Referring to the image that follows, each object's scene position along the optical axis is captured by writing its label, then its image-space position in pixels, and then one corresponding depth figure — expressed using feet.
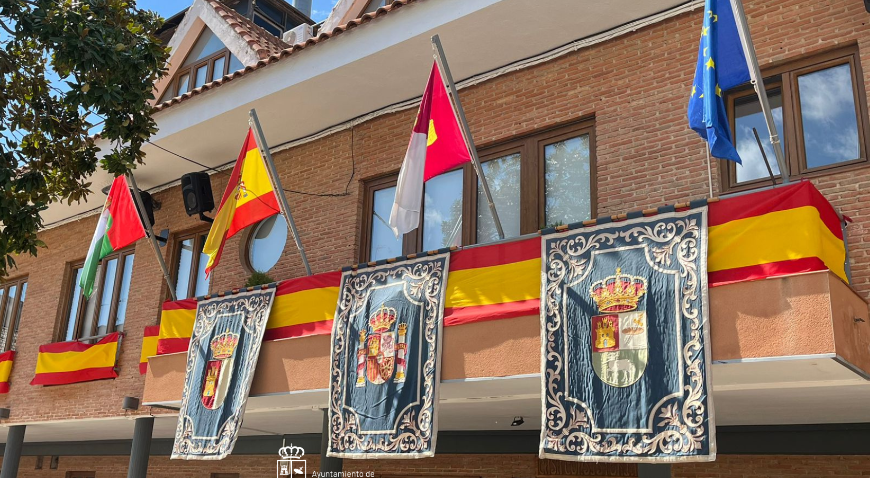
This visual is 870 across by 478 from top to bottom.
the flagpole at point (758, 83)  22.63
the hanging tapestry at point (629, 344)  21.12
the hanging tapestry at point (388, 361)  26.45
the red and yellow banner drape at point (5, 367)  51.19
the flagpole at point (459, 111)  28.50
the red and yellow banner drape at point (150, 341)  40.45
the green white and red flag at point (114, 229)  38.24
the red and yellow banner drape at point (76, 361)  44.98
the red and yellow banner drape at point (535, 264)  20.77
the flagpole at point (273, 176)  33.17
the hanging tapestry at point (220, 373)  31.50
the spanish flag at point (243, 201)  33.78
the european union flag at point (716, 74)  22.53
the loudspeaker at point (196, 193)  43.01
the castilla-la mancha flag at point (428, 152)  29.07
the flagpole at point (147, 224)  38.06
